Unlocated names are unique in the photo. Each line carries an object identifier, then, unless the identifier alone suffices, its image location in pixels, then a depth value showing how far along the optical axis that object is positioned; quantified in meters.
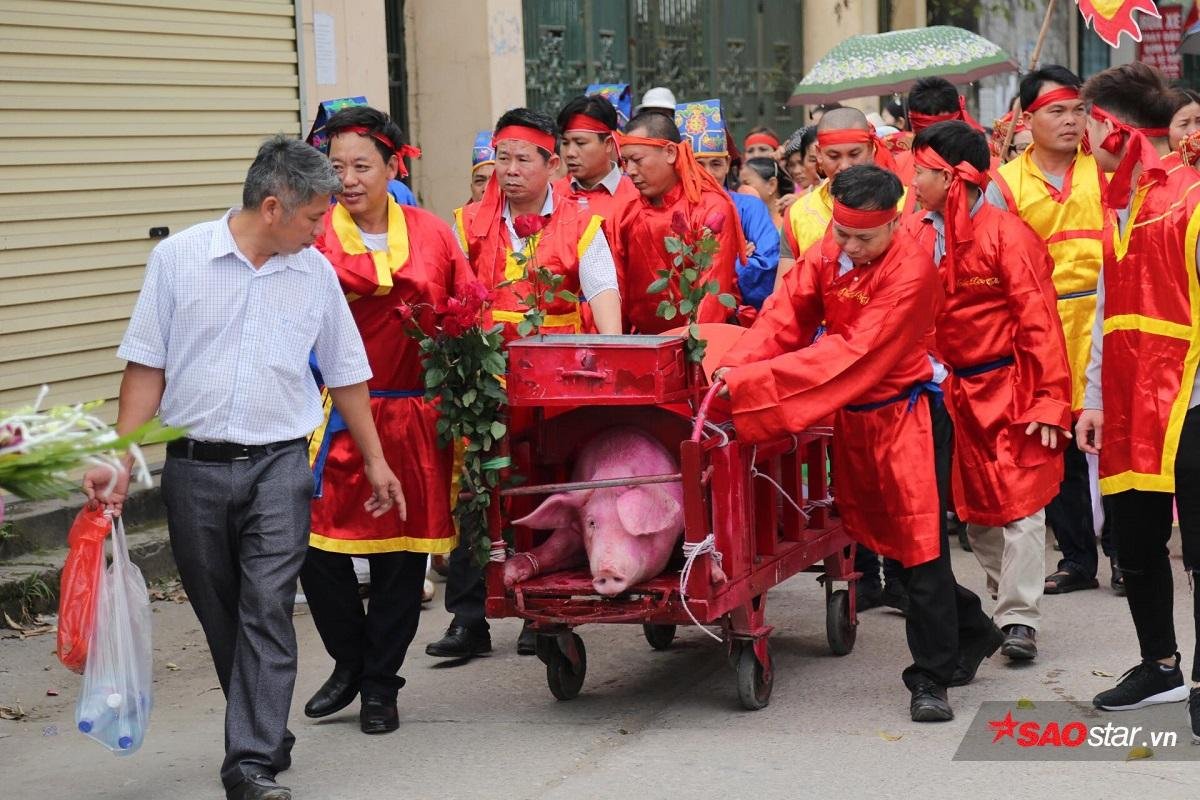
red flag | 7.97
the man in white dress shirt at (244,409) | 4.98
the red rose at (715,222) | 7.38
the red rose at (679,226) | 5.84
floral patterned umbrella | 11.16
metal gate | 12.81
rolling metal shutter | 8.20
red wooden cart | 5.51
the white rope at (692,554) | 5.48
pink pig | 5.66
